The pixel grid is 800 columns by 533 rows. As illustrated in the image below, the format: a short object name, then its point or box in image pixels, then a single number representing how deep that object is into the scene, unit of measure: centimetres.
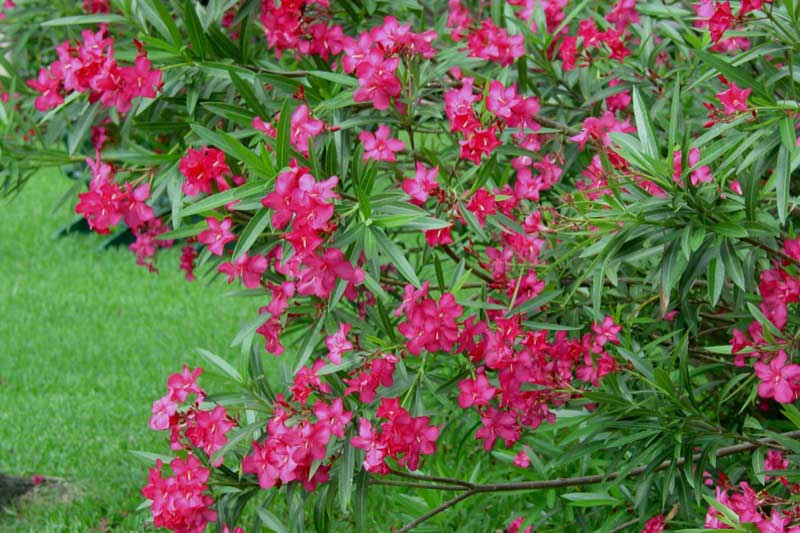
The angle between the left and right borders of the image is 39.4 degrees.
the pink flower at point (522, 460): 318
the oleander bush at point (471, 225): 209
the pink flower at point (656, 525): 255
